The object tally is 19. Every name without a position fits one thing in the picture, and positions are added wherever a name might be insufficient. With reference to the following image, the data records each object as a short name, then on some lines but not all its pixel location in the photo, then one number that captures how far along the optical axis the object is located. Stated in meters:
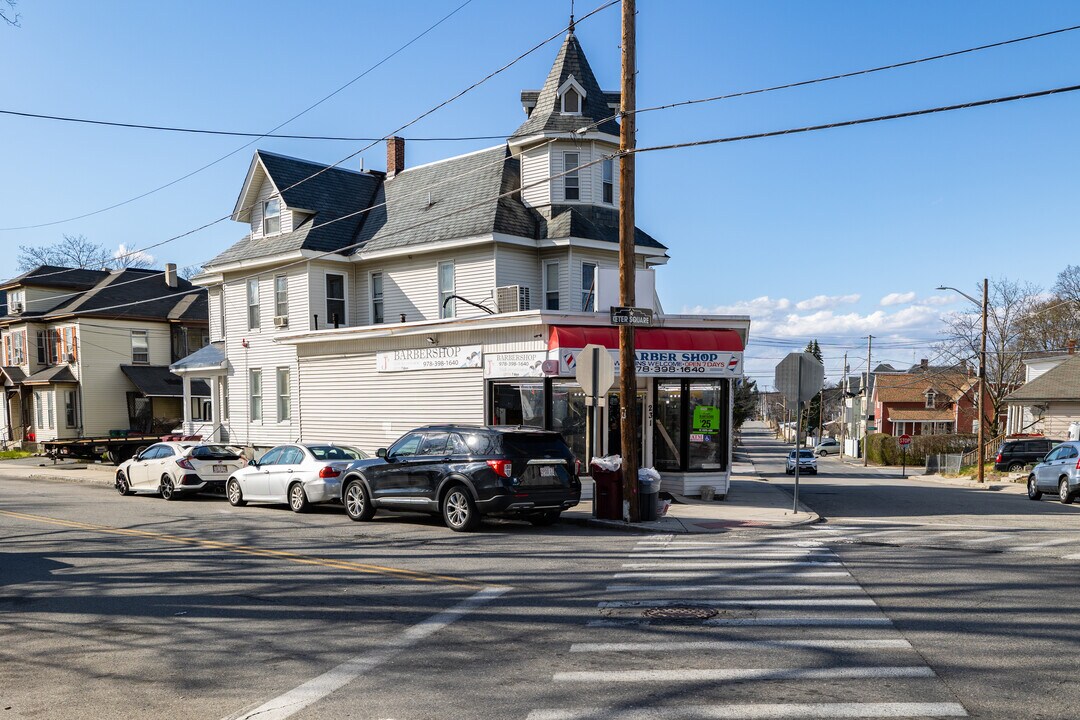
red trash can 15.23
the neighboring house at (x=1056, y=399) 38.28
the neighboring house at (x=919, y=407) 78.94
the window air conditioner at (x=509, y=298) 23.08
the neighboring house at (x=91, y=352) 44.84
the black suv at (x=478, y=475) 13.62
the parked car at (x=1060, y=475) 21.73
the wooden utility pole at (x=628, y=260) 14.85
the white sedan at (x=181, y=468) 21.00
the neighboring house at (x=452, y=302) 19.55
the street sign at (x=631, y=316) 14.83
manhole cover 7.97
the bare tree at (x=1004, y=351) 57.84
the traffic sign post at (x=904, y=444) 56.68
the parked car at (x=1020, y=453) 35.28
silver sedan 17.22
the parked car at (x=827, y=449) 93.64
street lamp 33.81
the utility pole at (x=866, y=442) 64.38
